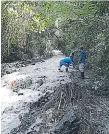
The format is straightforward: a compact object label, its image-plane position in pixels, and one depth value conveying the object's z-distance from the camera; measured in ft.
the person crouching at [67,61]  53.06
